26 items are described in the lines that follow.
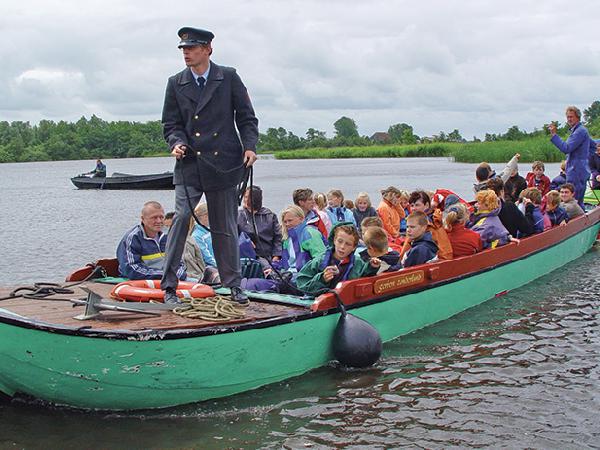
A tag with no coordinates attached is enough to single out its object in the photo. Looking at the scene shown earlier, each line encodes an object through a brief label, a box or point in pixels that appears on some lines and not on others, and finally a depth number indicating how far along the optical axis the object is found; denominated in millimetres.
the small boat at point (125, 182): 37156
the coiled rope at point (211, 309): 5336
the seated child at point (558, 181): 13855
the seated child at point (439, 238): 7883
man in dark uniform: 5559
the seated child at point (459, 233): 8352
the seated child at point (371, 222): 7732
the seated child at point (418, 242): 7625
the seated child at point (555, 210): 11086
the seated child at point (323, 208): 9414
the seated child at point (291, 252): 6828
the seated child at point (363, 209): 10688
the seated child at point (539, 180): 13109
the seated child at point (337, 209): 10358
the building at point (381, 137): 112688
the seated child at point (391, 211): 10727
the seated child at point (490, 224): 8992
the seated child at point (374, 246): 6523
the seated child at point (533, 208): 10383
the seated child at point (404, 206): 11334
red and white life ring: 5797
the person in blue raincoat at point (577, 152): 12438
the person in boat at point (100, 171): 41719
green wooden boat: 4750
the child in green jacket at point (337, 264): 6434
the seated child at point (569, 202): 12133
